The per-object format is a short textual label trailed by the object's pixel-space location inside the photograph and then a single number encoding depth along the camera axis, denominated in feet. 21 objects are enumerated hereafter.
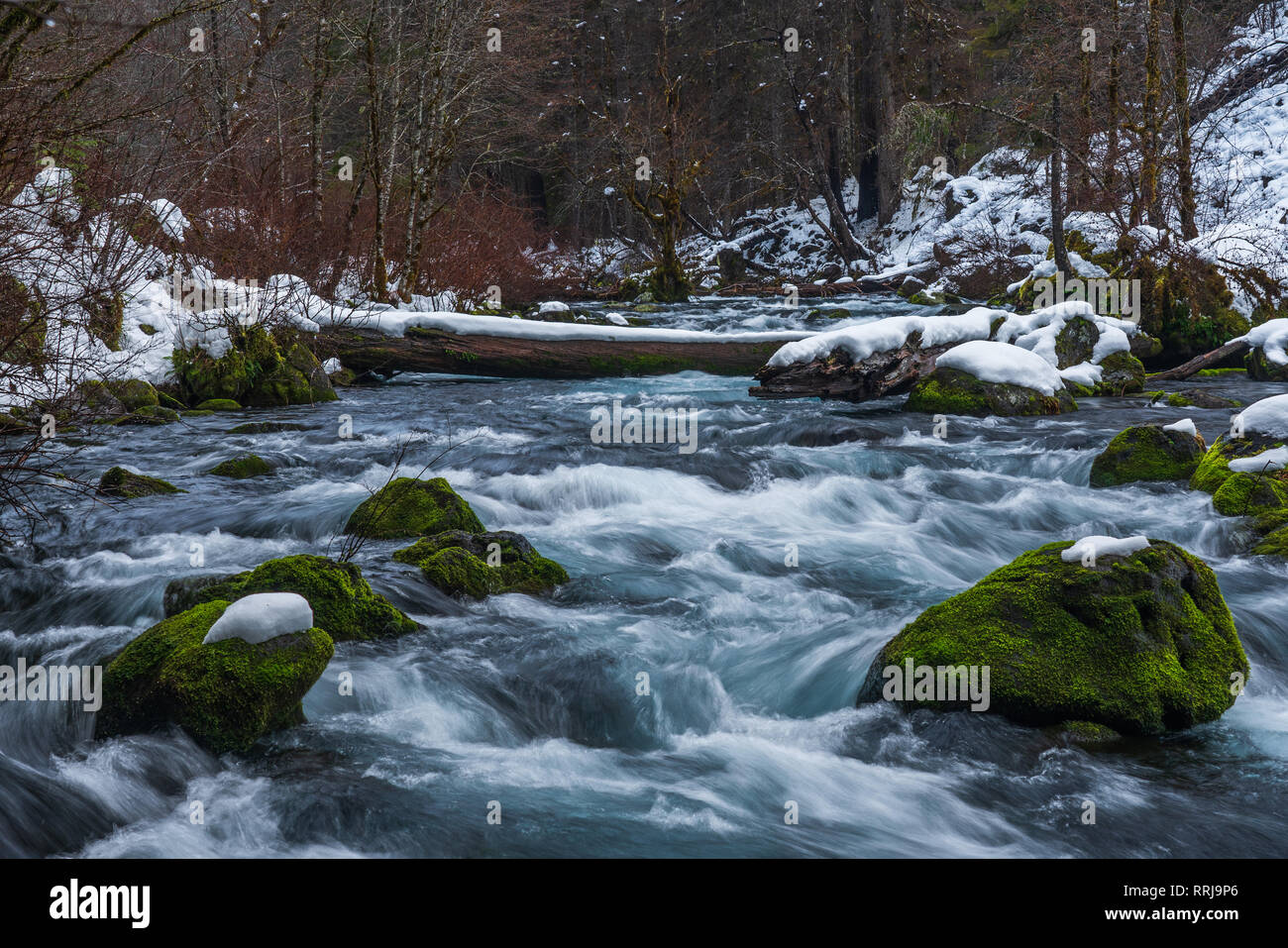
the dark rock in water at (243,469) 28.40
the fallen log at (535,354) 44.70
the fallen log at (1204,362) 44.14
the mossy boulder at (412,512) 22.61
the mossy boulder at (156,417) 34.88
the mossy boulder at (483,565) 19.60
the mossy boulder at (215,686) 13.38
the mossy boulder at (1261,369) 42.50
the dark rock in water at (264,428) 34.78
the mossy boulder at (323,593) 16.67
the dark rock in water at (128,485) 24.99
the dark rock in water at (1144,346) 46.57
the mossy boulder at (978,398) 37.70
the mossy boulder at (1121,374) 42.01
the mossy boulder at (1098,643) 14.28
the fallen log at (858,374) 39.52
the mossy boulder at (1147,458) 27.94
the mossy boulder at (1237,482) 23.61
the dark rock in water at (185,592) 17.07
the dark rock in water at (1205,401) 36.73
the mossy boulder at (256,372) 38.86
